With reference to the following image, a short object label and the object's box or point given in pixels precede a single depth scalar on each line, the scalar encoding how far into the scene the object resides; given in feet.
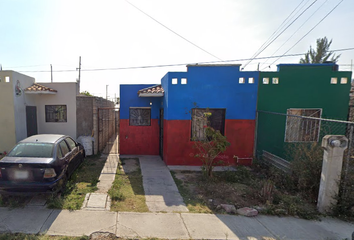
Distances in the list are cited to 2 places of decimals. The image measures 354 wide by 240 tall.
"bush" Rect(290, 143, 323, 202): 15.92
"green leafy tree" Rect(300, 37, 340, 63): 74.84
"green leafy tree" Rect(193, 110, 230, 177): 19.43
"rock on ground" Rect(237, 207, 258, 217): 13.82
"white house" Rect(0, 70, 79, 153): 26.04
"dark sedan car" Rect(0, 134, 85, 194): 13.67
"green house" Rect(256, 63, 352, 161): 24.88
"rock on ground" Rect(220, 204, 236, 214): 14.26
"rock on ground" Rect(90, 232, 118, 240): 10.85
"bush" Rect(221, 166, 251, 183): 20.43
